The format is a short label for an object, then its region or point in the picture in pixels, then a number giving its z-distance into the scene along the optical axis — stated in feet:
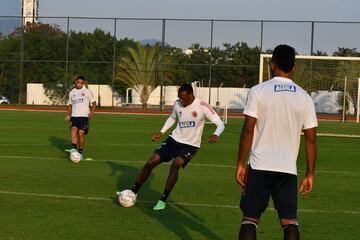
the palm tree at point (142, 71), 189.06
